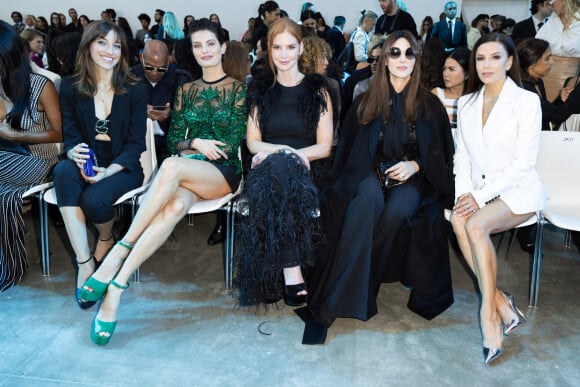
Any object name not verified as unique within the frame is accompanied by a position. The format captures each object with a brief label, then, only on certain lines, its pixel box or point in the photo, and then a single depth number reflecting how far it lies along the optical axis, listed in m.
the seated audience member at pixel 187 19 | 11.33
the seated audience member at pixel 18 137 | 2.94
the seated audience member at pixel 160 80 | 3.97
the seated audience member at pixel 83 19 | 11.87
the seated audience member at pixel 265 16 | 5.80
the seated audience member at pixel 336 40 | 7.01
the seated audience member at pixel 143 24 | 10.87
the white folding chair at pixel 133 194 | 2.93
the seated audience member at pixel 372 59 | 4.04
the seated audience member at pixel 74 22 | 11.28
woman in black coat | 2.52
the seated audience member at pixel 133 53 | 5.98
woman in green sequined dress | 2.55
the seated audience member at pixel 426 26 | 9.52
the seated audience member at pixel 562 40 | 4.05
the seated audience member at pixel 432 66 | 4.01
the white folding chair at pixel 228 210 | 2.80
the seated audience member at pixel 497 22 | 8.25
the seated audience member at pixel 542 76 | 3.51
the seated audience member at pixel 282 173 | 2.52
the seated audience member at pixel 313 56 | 3.86
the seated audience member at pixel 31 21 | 12.05
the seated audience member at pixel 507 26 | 8.13
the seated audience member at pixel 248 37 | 7.17
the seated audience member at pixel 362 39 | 5.21
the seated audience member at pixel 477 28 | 8.18
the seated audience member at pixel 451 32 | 7.57
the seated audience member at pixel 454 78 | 3.70
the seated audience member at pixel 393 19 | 5.57
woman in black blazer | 2.83
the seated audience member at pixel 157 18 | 10.94
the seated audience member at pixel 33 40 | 5.26
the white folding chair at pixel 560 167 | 3.10
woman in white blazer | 2.51
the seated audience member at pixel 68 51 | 4.16
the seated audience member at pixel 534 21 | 5.36
